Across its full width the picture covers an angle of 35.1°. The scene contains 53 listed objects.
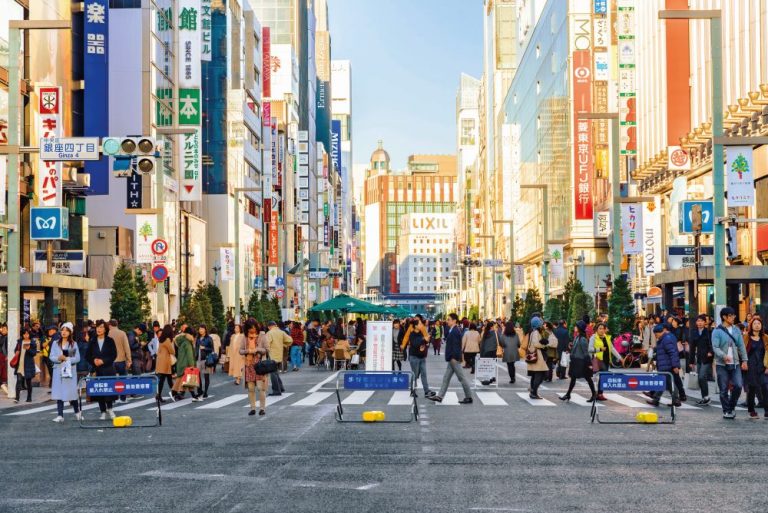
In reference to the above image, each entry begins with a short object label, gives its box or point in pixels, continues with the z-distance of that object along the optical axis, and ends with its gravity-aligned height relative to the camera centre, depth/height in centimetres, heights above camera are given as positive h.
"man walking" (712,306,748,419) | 1892 -116
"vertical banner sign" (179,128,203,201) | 5966 +564
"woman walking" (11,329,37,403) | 2495 -144
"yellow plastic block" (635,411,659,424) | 1827 -206
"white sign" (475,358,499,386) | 2966 -210
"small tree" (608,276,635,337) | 3934 -87
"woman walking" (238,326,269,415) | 2102 -125
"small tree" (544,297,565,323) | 5656 -130
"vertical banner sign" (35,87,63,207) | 4278 +467
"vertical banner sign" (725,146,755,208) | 2695 +236
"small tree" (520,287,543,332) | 6452 -125
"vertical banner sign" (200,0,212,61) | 6839 +1482
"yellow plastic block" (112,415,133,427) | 1862 -205
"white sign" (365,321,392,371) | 2992 -152
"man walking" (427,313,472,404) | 2291 -159
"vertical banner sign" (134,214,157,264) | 3766 +179
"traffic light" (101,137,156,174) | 2586 +302
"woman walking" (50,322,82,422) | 1962 -130
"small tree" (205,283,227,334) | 5090 -78
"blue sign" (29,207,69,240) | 3441 +190
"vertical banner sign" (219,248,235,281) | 5747 +109
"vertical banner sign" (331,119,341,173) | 17988 +2141
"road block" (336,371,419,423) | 1914 -153
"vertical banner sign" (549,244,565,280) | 6344 +126
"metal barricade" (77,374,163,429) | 1878 -153
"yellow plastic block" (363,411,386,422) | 1878 -203
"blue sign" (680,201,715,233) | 3200 +183
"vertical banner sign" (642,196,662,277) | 5353 +204
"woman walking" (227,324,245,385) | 2694 -156
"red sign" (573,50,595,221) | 7925 +924
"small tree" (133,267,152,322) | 3927 -17
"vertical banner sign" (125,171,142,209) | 5453 +433
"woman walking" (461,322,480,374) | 3502 -170
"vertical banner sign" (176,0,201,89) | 6281 +1280
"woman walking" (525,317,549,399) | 2494 -158
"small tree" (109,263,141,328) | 3672 -46
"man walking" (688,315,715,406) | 2167 -131
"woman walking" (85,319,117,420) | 2062 -110
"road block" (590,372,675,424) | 1859 -157
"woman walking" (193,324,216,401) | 2662 -152
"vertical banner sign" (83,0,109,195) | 5094 +924
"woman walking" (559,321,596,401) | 2253 -139
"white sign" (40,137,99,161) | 2611 +305
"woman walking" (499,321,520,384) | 3198 -182
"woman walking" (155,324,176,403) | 2417 -140
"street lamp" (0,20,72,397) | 2586 +219
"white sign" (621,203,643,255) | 4338 +202
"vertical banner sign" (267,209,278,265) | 9601 +370
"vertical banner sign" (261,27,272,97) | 9662 +1782
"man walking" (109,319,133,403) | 2262 -113
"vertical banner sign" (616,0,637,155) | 6400 +1023
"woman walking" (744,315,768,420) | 1895 -138
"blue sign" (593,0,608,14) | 7719 +1752
